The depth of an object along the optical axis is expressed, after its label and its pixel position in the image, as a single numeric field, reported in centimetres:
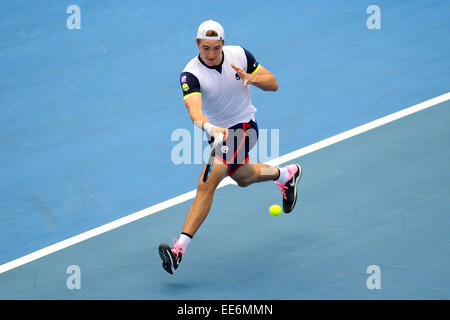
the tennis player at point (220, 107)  1434
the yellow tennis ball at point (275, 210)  1652
